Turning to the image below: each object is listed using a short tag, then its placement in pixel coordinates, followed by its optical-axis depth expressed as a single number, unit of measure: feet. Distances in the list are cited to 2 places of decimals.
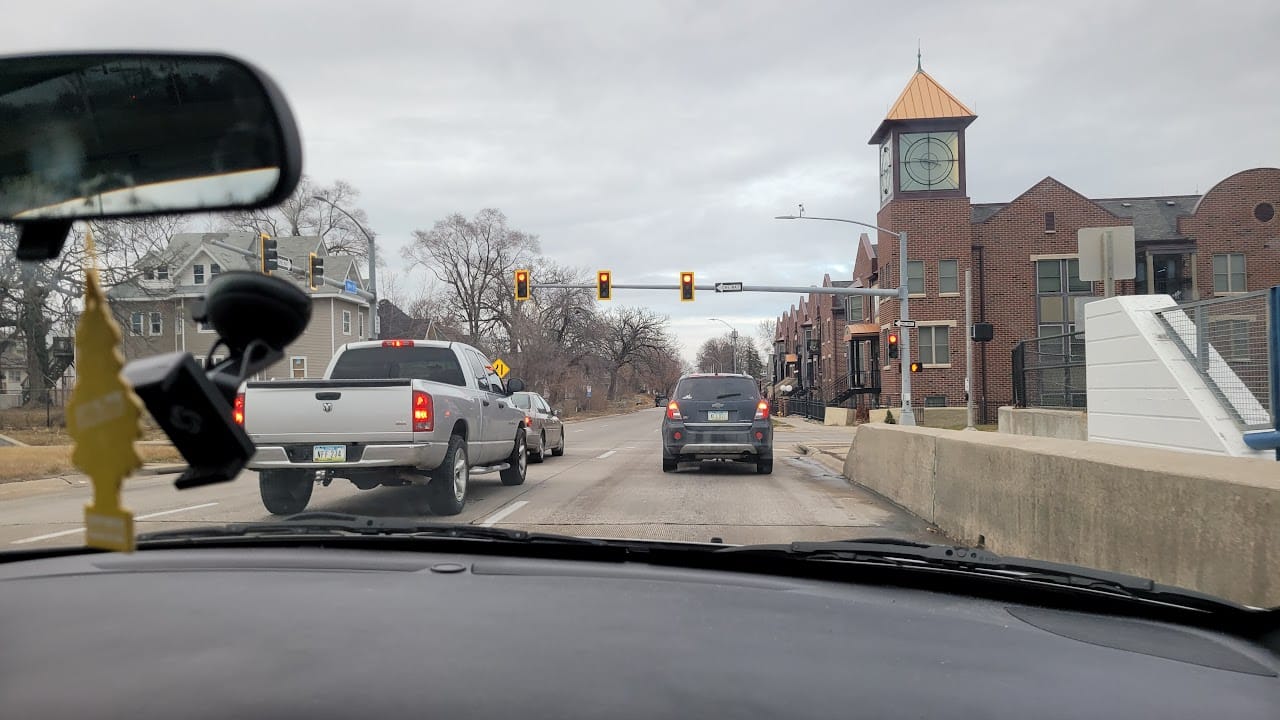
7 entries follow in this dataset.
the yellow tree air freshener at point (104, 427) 2.40
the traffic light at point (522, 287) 77.43
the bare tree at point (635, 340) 268.00
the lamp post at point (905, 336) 97.74
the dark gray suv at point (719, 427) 50.21
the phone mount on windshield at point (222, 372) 2.39
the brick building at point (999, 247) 138.41
